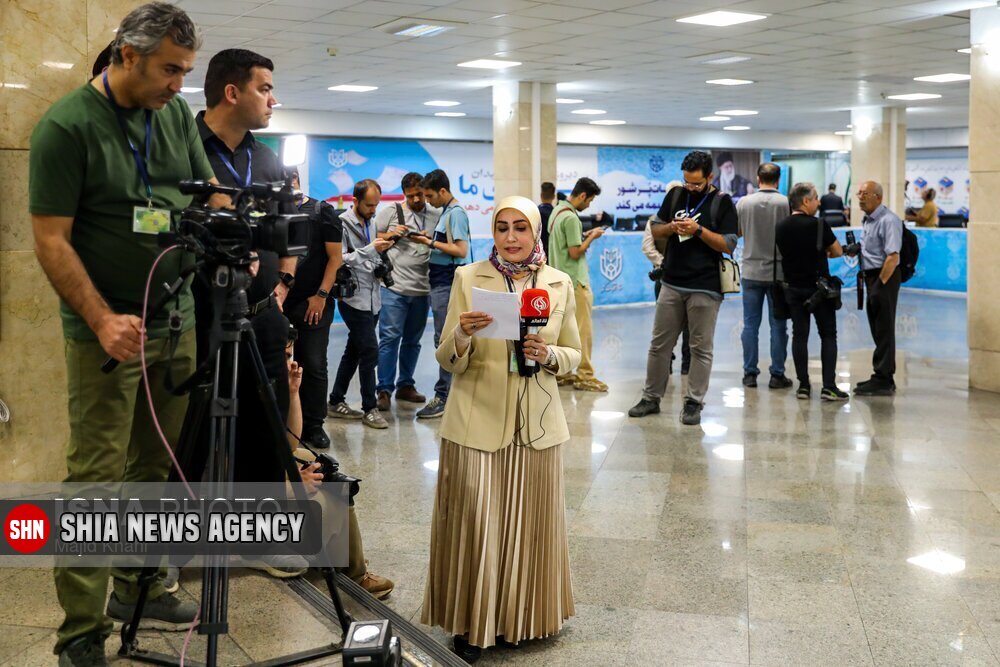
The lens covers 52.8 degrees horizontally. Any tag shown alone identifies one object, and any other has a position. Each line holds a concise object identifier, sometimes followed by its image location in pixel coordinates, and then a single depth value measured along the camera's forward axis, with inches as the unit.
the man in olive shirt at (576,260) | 328.2
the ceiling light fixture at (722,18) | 410.6
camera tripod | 96.2
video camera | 97.3
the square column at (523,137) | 631.2
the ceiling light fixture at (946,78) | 619.2
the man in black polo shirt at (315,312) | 231.1
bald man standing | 317.1
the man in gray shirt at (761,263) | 327.3
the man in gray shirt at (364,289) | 277.9
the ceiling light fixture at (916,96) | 729.0
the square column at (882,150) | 794.2
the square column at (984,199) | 324.8
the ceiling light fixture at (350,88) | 644.7
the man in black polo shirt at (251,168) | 122.7
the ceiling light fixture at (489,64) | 539.2
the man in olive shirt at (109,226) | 101.7
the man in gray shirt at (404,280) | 294.2
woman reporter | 128.9
